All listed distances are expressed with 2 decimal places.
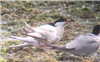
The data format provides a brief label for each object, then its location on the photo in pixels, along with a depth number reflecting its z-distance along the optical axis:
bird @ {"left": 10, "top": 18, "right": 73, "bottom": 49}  8.97
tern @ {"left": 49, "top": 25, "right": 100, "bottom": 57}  7.73
